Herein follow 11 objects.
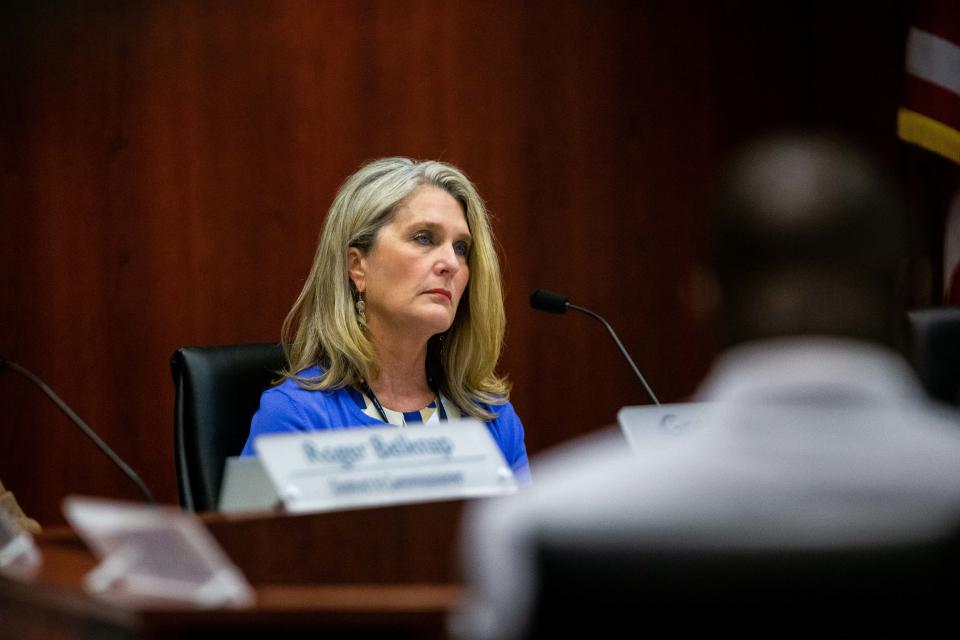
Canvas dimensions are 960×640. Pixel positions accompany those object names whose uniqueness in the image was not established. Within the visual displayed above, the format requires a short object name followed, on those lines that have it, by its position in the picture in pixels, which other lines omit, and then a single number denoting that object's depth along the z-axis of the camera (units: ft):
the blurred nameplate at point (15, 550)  10.46
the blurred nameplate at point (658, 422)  15.69
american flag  26.23
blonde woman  20.33
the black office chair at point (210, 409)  18.26
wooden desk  8.00
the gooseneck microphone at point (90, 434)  15.48
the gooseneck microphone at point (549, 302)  20.17
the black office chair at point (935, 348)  20.72
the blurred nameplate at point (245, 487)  13.94
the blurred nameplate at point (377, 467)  12.86
